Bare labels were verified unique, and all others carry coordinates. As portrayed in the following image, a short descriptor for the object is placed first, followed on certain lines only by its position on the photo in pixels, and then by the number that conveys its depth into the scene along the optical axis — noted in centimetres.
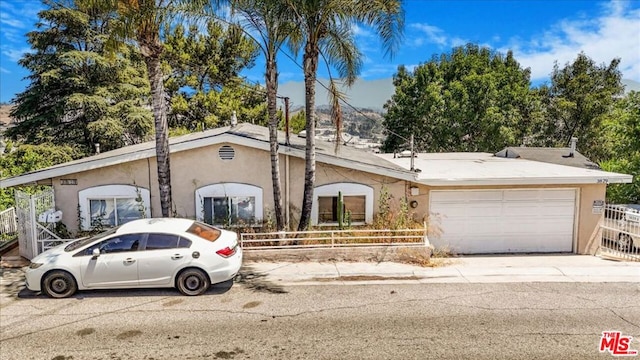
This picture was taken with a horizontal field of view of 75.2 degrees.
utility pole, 1419
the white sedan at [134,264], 937
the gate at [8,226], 1446
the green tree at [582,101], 3016
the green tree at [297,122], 3120
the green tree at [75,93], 2616
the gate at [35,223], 1191
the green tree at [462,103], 2880
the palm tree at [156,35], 1074
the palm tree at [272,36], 1145
